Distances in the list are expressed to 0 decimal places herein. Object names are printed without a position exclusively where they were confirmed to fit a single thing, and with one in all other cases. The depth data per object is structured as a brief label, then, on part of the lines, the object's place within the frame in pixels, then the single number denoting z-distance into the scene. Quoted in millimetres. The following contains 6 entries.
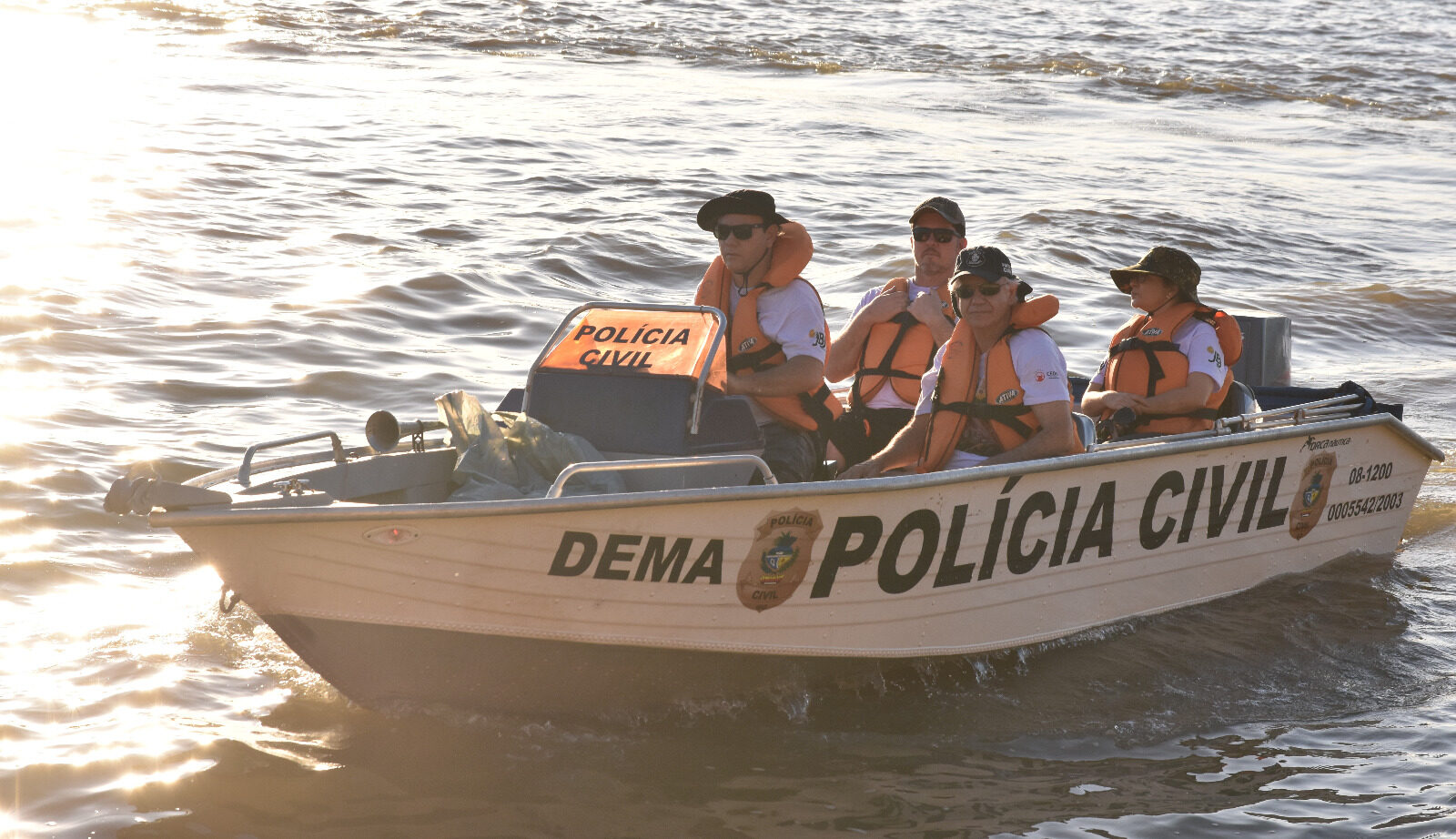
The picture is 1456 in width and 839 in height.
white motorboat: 8742
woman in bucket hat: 12633
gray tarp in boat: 10203
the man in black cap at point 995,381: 10555
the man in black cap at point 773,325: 11359
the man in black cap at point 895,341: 12289
